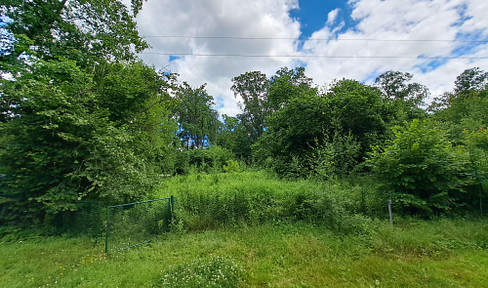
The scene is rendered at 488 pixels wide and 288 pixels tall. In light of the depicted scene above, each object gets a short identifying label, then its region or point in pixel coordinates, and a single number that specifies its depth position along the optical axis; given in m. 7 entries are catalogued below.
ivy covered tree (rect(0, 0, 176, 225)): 5.02
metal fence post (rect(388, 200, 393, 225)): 4.84
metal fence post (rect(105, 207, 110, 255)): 4.38
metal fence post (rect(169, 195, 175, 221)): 5.61
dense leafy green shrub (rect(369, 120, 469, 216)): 5.05
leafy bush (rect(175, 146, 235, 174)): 23.75
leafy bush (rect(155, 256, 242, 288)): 2.99
